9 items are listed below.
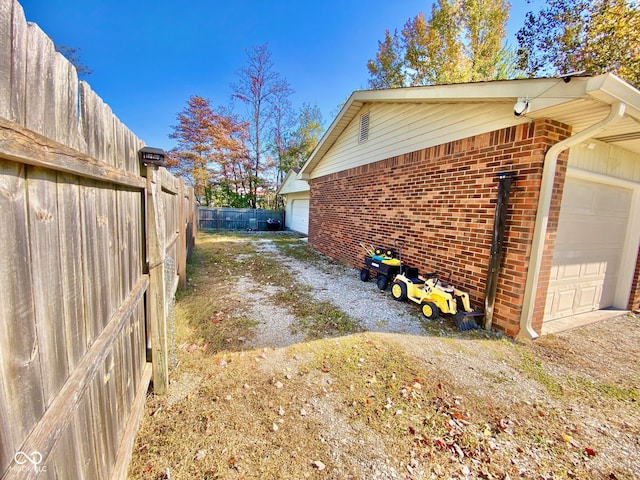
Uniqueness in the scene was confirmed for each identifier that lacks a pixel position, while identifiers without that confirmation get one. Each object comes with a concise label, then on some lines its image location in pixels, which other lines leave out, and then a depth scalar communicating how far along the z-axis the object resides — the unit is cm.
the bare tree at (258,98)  2091
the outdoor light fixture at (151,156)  205
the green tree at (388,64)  1638
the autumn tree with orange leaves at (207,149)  2012
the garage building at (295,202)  1499
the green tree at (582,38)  909
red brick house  332
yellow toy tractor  384
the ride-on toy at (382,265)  533
